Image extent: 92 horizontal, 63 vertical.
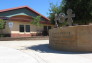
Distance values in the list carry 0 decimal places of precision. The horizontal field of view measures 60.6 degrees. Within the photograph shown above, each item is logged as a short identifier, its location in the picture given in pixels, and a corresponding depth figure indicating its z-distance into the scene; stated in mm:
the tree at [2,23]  11167
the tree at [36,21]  12246
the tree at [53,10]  13392
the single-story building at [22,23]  11874
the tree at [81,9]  6636
